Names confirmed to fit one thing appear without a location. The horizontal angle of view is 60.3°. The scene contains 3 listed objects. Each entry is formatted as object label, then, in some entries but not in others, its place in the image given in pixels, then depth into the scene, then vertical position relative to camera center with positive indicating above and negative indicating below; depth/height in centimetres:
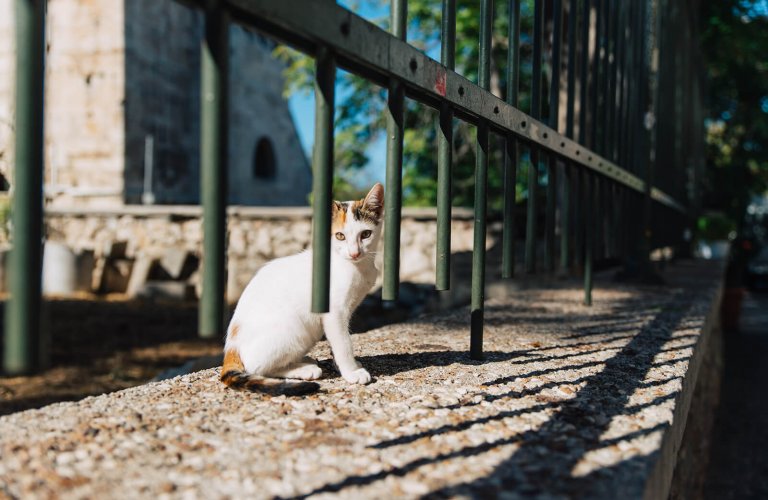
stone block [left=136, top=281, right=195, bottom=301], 801 -62
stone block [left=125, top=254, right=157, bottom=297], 852 -43
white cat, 181 -20
